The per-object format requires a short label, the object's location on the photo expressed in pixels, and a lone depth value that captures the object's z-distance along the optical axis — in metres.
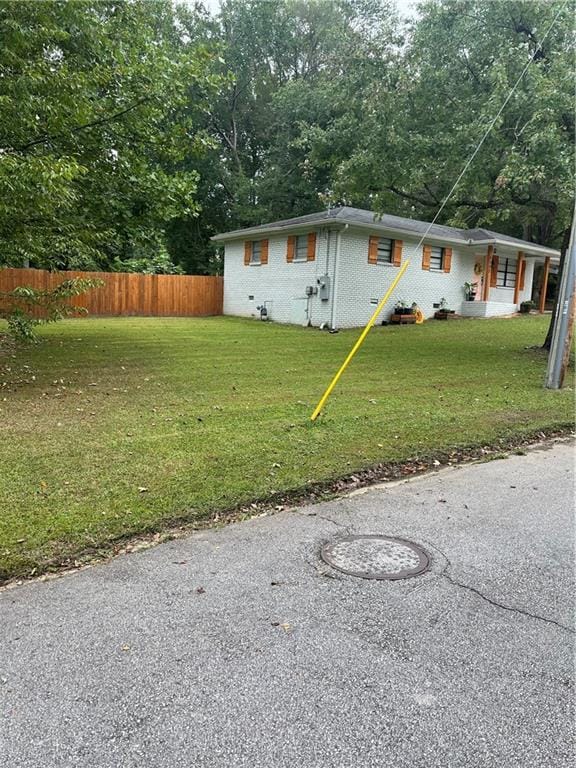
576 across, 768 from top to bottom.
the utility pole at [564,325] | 8.06
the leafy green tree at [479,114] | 9.55
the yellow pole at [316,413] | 6.16
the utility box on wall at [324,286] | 17.86
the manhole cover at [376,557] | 3.11
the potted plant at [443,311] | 20.83
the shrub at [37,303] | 8.25
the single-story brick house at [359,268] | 18.08
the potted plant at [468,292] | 22.27
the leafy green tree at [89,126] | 6.86
